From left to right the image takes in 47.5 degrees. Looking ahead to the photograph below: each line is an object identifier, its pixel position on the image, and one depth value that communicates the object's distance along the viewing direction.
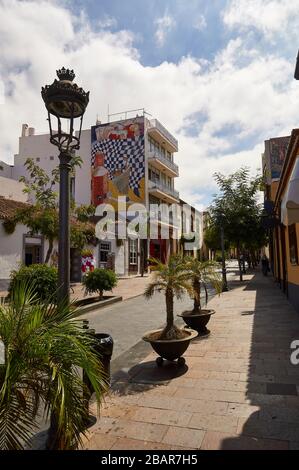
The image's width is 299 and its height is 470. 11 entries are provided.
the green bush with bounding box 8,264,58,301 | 10.23
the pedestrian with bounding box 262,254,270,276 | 25.33
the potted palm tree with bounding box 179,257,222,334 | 7.51
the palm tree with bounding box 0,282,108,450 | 2.39
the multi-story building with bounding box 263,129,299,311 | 5.70
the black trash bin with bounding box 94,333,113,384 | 4.22
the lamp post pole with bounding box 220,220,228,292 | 15.49
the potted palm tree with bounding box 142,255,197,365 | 5.29
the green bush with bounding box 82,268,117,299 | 12.95
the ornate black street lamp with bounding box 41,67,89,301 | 3.85
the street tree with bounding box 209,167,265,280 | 19.56
